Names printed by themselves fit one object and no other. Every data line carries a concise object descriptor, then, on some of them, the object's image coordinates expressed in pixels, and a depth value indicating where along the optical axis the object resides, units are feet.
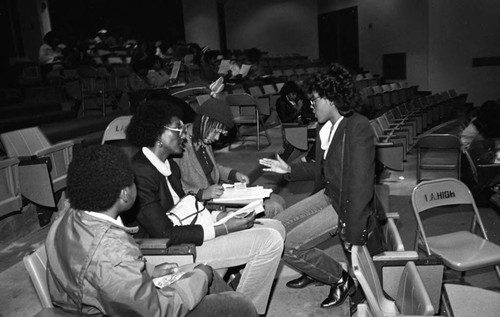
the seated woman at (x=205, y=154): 9.61
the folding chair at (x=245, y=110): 21.94
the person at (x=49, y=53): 27.48
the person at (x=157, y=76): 24.97
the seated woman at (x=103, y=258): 4.80
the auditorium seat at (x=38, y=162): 12.09
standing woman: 7.85
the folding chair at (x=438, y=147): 15.93
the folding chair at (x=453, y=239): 8.41
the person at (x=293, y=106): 19.49
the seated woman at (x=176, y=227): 7.29
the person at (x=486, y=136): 13.96
